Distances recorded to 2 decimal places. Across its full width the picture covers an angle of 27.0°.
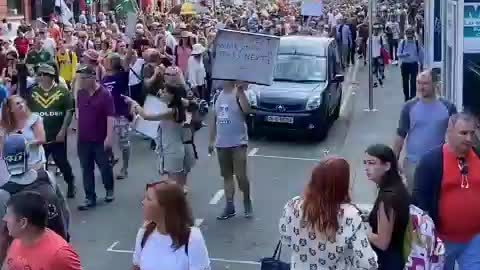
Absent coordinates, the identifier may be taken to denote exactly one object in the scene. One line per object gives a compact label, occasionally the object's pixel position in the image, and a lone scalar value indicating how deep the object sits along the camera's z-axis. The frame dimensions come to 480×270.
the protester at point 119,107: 13.14
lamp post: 19.41
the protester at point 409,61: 19.80
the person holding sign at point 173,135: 10.24
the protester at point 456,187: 6.11
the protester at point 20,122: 8.23
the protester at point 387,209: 5.60
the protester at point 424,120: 8.48
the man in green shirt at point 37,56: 17.22
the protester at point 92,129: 11.26
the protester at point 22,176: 6.77
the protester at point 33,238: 5.11
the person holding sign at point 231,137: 10.66
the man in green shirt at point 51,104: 11.18
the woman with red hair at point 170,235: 5.22
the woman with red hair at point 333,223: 5.21
